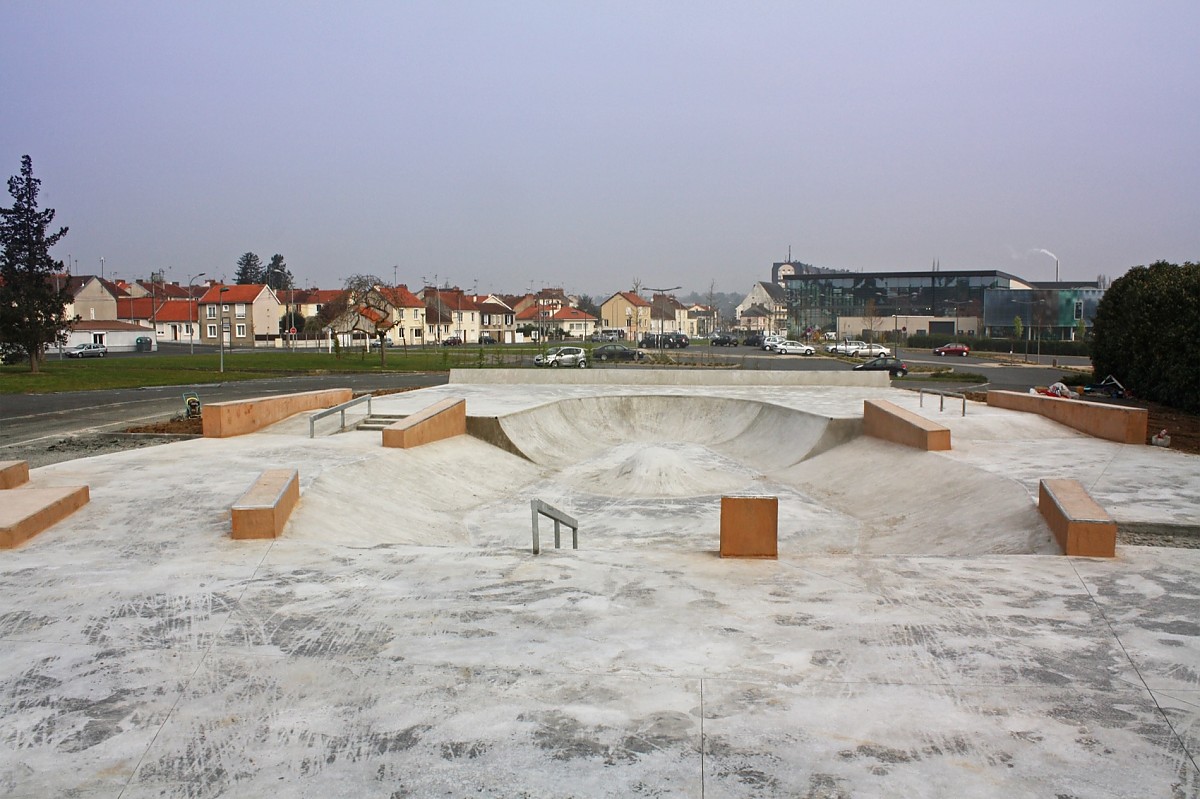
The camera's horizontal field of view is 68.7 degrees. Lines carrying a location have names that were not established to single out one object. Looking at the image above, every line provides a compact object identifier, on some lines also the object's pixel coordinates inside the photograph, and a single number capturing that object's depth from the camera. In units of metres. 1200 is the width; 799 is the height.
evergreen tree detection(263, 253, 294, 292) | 137.00
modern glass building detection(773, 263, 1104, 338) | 71.69
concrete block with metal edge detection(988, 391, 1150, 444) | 16.92
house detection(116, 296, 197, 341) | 92.00
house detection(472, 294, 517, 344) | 101.69
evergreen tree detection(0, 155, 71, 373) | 36.97
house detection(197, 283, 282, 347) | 87.12
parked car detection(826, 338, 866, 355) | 59.12
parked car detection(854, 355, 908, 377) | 40.69
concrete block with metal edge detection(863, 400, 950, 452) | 17.06
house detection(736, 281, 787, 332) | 124.73
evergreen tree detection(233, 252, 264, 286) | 139.50
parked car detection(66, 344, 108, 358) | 58.34
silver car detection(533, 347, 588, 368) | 43.32
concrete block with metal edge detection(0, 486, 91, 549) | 9.33
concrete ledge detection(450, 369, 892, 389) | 32.28
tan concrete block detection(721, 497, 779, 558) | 9.38
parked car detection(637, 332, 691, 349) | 67.61
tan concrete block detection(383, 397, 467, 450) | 17.44
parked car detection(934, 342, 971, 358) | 61.12
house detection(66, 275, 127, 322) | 89.31
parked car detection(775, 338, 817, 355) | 61.12
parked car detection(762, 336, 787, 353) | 64.38
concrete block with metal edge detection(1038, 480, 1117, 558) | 9.21
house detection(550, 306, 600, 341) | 105.32
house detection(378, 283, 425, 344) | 88.62
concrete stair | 20.19
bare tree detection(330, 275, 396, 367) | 47.50
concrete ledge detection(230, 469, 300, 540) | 9.84
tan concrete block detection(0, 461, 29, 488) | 12.01
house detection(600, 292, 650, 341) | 114.62
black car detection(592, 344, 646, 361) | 50.57
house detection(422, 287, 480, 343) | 94.25
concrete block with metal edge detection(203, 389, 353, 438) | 17.42
